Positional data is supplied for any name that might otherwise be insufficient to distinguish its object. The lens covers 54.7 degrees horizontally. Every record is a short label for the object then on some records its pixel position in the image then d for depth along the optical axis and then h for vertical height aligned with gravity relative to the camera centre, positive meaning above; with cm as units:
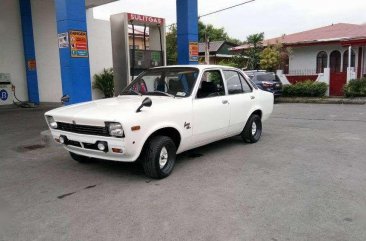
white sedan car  470 -65
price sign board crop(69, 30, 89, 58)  746 +67
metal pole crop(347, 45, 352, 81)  1738 -22
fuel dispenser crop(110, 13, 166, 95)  945 +58
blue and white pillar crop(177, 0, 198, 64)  1068 +139
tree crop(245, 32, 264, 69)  2356 +135
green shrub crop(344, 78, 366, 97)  1681 -98
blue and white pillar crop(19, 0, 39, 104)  1480 +112
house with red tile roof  1972 +106
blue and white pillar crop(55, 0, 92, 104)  739 +33
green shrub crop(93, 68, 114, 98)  1576 -38
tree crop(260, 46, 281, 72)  2130 +70
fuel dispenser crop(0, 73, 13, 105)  1462 -52
